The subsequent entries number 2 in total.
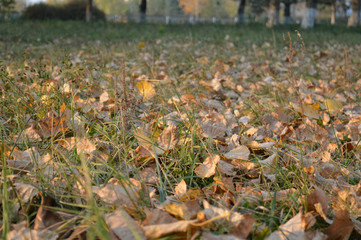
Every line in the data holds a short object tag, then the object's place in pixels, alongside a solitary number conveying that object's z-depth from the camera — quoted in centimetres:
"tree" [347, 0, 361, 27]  1994
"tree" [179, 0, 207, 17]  5743
